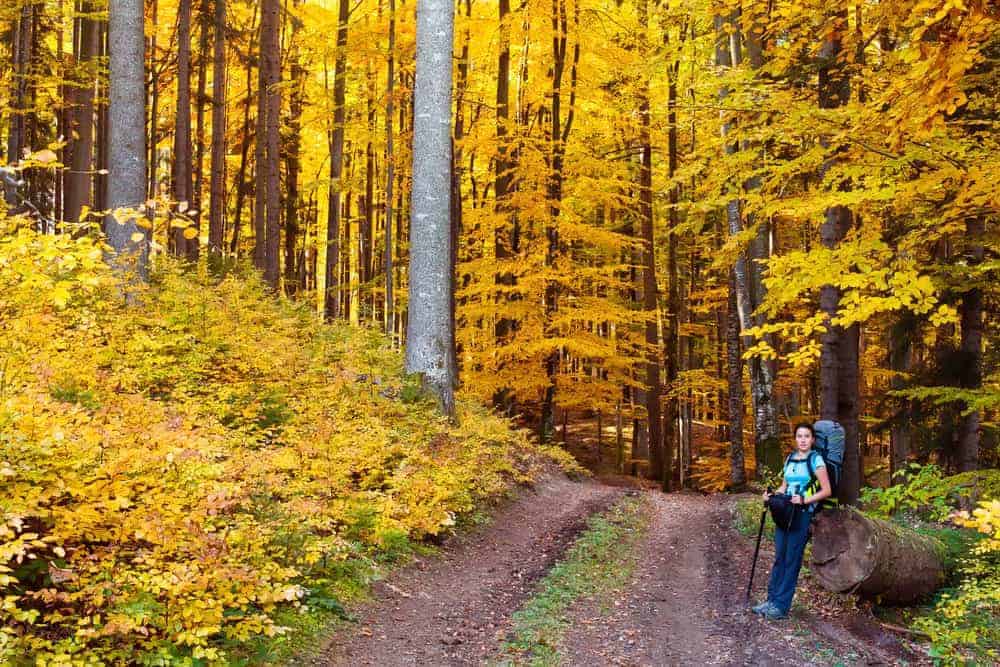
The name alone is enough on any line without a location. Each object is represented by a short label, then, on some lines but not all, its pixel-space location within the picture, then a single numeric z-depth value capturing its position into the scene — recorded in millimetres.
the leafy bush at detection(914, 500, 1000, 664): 5688
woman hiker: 6879
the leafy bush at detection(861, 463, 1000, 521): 7754
